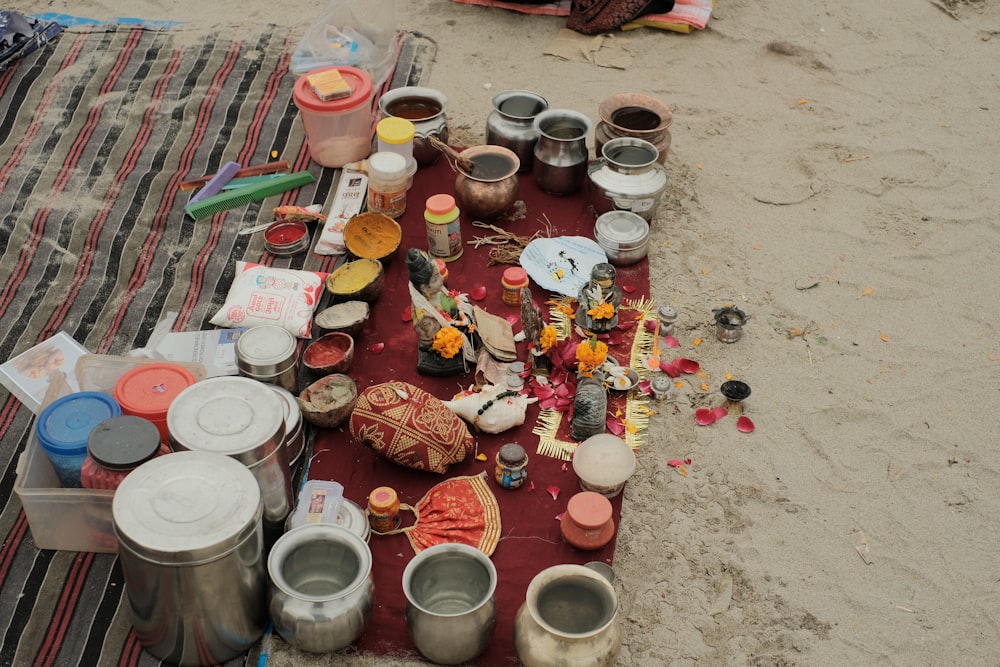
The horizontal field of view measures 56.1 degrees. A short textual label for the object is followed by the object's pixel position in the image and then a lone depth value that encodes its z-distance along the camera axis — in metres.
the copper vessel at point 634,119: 4.85
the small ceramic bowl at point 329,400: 3.70
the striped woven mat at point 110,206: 3.18
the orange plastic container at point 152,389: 3.38
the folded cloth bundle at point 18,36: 5.64
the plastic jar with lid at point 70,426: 3.18
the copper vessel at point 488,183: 4.57
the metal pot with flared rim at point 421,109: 4.98
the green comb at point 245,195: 4.75
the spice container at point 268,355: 3.72
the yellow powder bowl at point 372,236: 4.47
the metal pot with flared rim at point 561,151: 4.78
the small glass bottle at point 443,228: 4.35
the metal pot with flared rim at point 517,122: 4.91
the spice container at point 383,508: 3.32
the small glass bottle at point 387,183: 4.59
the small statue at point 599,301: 4.12
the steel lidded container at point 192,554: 2.68
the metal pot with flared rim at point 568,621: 2.85
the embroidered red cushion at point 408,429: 3.47
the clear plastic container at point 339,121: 4.86
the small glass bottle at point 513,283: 4.23
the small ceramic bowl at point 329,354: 3.88
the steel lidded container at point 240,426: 3.05
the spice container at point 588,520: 3.30
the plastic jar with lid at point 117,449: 3.00
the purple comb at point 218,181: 4.83
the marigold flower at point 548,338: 3.90
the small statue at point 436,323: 3.82
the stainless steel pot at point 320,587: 2.89
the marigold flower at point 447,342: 3.82
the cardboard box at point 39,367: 3.79
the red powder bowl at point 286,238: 4.54
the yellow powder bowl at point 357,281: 4.20
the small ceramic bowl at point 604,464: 3.49
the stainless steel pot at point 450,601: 2.89
